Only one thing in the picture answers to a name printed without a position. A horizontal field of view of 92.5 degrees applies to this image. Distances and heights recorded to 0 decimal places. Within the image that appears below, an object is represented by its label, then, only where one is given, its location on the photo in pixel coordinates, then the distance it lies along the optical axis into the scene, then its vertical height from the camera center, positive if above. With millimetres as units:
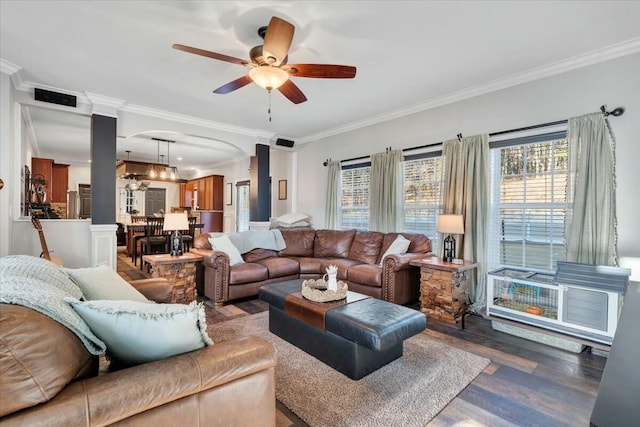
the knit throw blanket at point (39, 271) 1332 -287
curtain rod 2921 +973
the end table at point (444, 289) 3418 -883
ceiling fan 2254 +1204
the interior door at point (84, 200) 9773 +316
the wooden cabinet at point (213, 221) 9570 -318
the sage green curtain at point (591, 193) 2898 +199
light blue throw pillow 1168 -458
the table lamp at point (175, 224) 3990 -177
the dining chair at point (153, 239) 6066 -572
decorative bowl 2605 -705
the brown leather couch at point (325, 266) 3867 -753
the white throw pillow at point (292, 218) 6133 -133
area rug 1833 -1214
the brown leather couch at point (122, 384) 857 -583
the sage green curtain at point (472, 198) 3748 +183
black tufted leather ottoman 2109 -865
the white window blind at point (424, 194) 4398 +274
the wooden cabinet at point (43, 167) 7523 +1062
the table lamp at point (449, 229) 3584 -192
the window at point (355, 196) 5402 +286
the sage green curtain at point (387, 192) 4773 +332
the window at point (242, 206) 8656 +147
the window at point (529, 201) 3340 +147
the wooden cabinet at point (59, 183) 8555 +767
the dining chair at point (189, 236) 6492 -554
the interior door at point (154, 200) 11453 +390
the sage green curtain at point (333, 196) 5746 +301
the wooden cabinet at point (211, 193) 9602 +578
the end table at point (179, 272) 3773 -773
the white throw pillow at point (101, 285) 1793 -464
